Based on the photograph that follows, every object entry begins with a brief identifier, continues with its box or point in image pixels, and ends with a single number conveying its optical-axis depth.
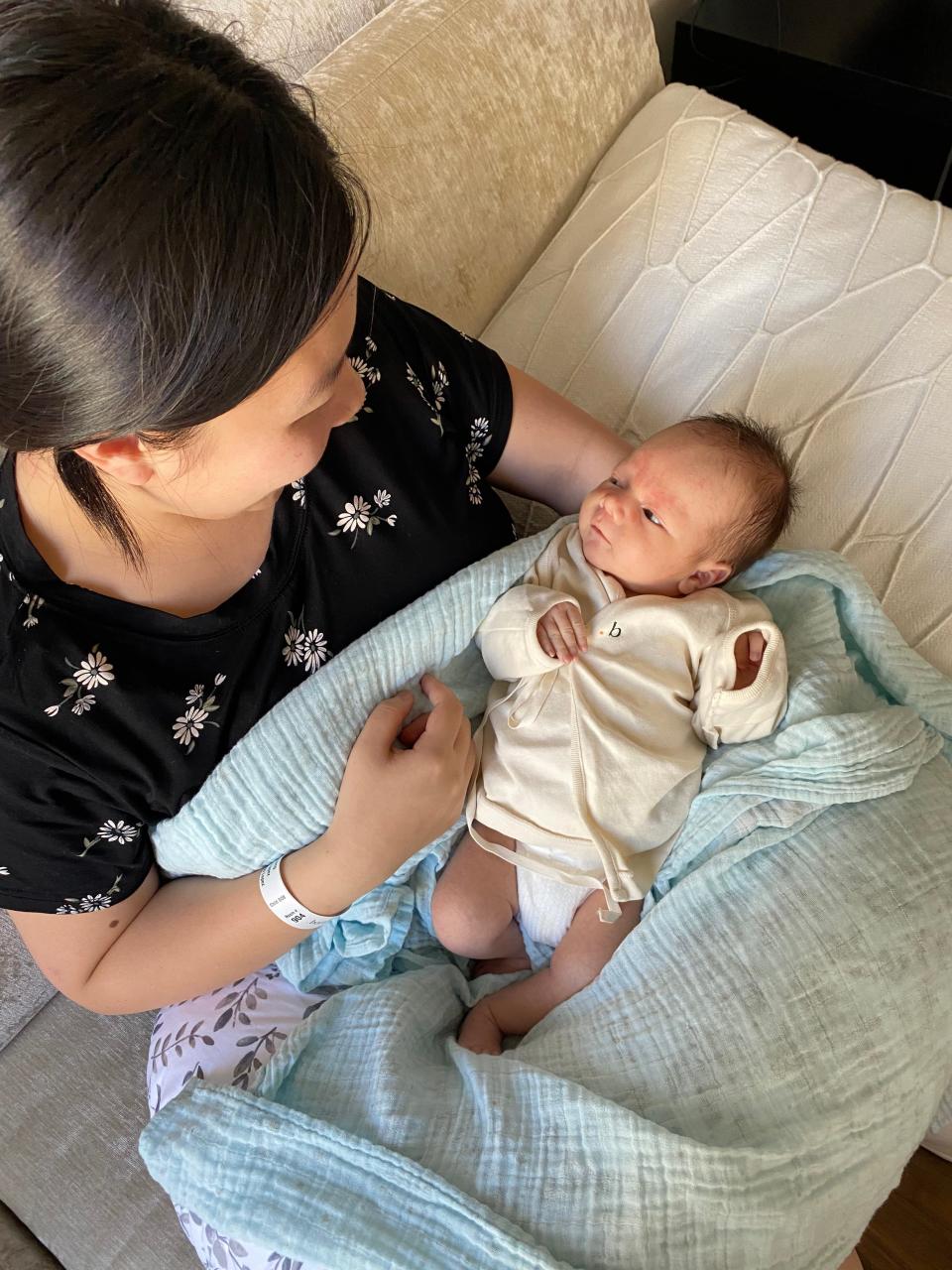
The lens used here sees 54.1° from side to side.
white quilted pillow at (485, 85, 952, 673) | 1.14
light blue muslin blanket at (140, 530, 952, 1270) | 0.76
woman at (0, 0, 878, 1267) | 0.52
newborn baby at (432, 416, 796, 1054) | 0.96
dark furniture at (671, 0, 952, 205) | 1.77
